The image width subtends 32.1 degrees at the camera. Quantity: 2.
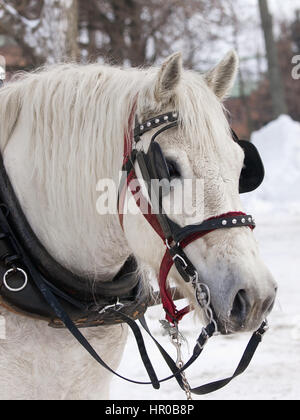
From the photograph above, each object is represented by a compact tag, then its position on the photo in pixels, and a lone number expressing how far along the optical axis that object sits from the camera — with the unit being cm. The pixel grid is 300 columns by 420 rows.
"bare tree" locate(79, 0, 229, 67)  1146
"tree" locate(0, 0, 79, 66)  673
